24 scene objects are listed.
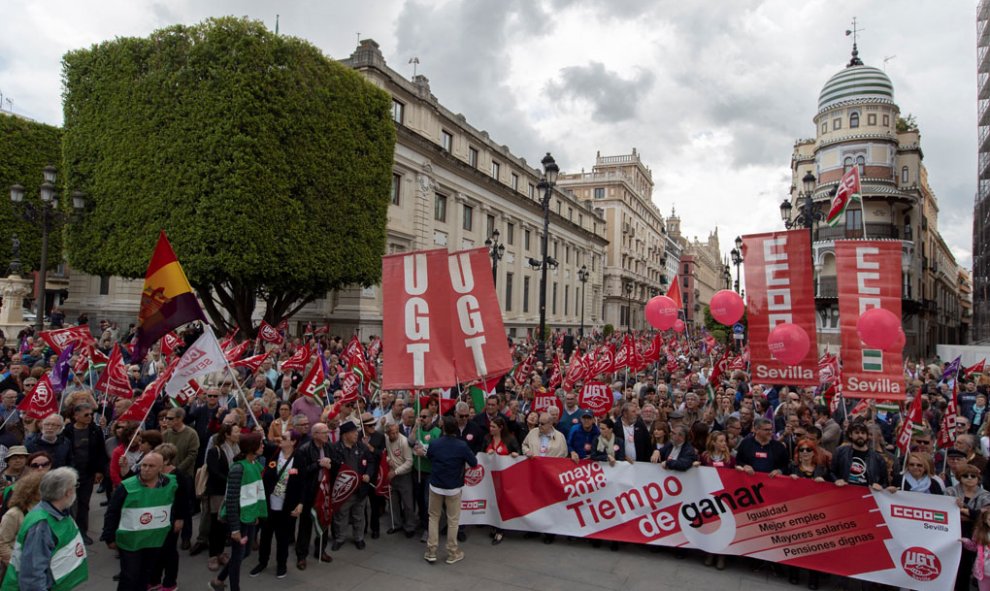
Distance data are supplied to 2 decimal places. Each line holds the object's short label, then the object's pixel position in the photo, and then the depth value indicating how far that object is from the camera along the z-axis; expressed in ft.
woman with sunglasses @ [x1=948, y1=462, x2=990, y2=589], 18.80
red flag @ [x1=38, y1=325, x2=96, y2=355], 36.09
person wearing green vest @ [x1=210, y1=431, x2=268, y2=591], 18.06
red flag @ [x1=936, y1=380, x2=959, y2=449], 27.02
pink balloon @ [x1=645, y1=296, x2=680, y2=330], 47.67
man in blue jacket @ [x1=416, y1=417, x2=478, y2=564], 21.71
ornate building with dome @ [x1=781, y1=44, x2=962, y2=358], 132.26
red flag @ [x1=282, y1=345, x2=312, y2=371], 41.39
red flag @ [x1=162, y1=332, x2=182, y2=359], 44.55
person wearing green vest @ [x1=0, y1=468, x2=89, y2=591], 12.57
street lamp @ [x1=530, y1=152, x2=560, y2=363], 57.98
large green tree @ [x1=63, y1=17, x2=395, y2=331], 62.54
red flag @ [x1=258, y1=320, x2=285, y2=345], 54.39
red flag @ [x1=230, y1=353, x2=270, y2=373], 36.88
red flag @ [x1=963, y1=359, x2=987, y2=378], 54.55
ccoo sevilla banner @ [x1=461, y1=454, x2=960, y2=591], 19.16
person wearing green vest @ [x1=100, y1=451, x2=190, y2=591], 16.29
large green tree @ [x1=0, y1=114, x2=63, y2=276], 104.06
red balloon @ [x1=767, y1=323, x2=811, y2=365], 26.89
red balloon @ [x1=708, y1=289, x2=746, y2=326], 39.58
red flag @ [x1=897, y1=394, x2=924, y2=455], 21.44
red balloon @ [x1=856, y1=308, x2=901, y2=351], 23.94
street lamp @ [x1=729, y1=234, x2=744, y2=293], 86.35
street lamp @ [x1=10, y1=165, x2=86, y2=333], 55.62
